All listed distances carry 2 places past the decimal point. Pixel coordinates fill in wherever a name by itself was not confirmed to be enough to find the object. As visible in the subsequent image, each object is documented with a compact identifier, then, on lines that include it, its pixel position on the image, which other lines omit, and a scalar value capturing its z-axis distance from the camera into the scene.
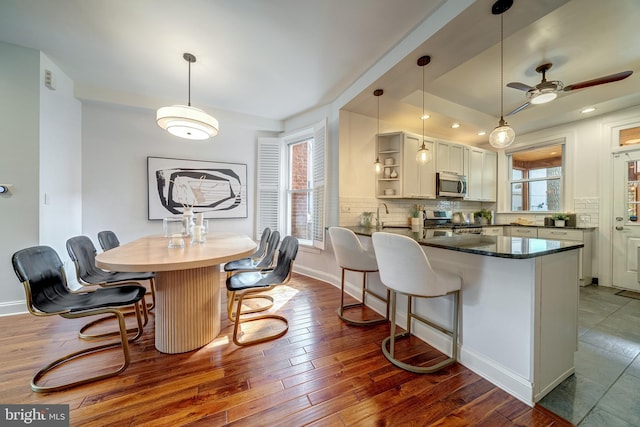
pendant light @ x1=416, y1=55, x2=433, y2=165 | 2.61
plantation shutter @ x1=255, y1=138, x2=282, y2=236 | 4.26
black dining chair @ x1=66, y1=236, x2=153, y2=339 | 2.05
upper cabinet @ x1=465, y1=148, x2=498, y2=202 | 4.58
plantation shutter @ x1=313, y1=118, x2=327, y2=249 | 3.46
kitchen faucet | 3.61
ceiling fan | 2.11
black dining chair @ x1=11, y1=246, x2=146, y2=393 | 1.43
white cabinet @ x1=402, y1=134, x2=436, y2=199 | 3.69
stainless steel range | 4.07
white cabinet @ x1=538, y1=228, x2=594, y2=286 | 3.54
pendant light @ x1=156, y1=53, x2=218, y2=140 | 2.09
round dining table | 1.65
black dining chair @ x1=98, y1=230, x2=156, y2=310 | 2.54
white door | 3.27
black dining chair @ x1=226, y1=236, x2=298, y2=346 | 1.95
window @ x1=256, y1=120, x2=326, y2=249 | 4.08
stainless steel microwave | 4.09
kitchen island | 1.34
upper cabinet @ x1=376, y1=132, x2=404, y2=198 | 3.67
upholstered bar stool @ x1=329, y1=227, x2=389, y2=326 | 2.23
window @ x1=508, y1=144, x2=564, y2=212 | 4.14
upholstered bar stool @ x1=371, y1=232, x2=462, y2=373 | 1.46
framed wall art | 3.67
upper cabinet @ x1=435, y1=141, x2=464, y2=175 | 4.17
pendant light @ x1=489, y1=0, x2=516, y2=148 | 1.89
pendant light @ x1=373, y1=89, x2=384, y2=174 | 2.83
